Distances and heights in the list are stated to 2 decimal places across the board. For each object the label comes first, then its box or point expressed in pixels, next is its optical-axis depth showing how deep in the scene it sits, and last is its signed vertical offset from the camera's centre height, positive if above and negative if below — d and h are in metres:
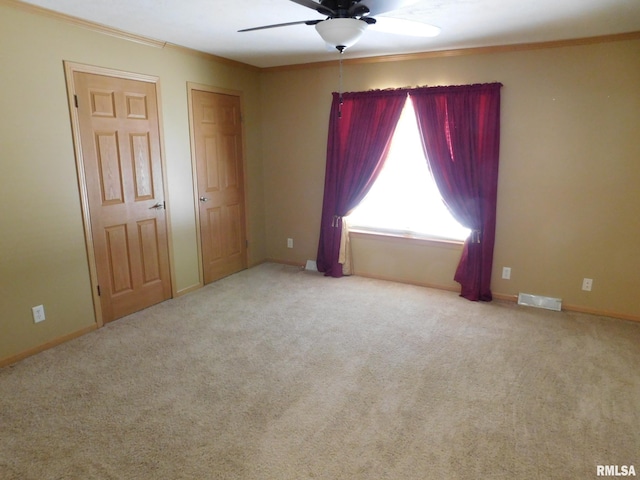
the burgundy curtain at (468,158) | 3.85 +0.05
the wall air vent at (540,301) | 3.84 -1.33
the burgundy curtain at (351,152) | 4.26 +0.13
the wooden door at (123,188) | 3.28 -0.18
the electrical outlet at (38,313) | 3.00 -1.07
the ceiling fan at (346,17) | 1.98 +0.76
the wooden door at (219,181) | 4.31 -0.17
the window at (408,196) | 4.24 -0.35
